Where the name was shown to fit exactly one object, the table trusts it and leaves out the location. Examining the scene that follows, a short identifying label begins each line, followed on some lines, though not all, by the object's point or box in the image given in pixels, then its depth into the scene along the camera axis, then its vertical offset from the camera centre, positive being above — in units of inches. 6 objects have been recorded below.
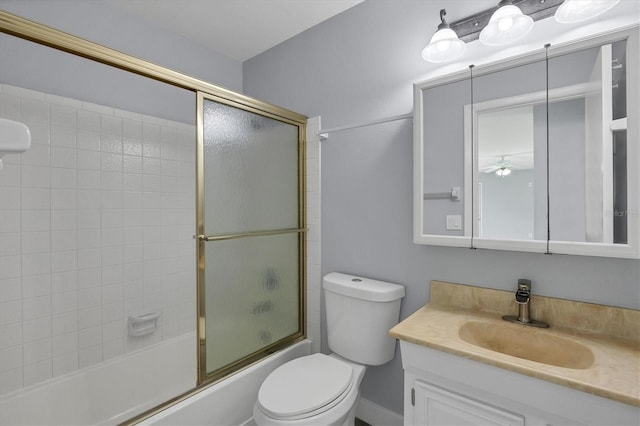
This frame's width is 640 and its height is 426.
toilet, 49.6 -30.8
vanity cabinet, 33.1 -22.8
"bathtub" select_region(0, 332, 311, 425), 58.7 -40.0
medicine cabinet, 41.6 +9.5
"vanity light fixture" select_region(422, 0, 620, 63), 43.8 +31.1
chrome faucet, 48.4 -14.9
